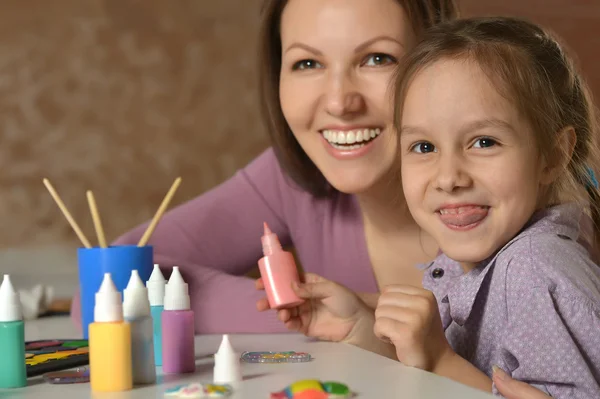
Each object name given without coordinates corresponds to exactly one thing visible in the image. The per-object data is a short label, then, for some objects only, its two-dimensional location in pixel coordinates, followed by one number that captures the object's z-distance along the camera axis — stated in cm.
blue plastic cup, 185
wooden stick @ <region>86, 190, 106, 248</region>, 193
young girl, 162
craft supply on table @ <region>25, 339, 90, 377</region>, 158
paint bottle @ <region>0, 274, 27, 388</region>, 148
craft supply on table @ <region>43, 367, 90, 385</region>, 151
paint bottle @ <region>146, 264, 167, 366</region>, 160
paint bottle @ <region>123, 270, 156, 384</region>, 146
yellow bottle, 142
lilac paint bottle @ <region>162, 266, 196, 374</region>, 154
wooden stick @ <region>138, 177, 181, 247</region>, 194
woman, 205
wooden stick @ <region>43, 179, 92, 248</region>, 193
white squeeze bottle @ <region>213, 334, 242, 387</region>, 146
